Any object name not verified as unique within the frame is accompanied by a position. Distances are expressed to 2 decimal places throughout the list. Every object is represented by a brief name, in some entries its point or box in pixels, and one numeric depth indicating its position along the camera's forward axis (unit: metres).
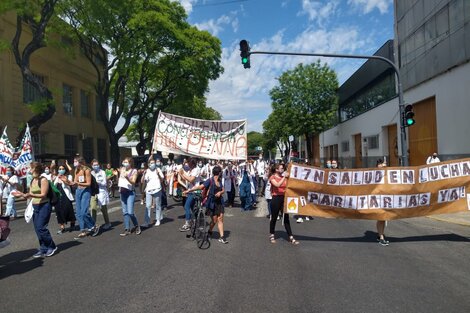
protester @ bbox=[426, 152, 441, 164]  18.28
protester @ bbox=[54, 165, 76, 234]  10.53
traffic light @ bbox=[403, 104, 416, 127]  14.97
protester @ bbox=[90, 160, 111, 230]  10.49
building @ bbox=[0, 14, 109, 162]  25.39
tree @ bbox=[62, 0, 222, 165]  26.61
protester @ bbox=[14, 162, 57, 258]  7.80
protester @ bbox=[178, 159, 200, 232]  10.35
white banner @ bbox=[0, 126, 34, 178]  15.06
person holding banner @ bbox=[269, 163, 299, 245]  8.98
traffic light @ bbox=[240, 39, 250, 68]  16.00
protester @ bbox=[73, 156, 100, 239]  9.59
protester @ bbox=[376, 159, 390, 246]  8.61
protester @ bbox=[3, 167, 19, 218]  13.47
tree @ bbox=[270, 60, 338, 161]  38.41
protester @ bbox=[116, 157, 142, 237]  9.89
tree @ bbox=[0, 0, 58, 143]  20.91
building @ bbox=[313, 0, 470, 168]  18.44
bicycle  8.51
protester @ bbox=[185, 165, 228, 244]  8.84
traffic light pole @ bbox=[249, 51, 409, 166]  15.28
